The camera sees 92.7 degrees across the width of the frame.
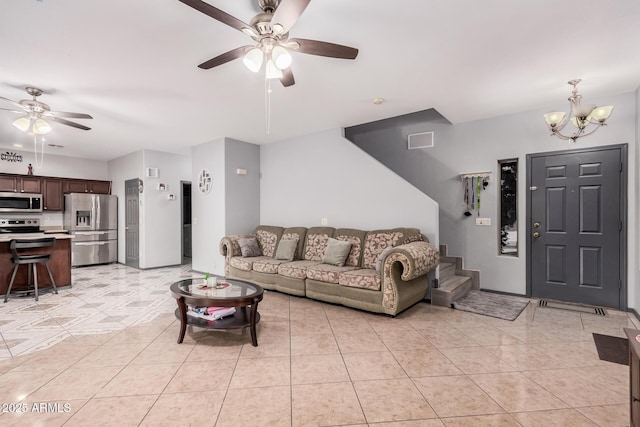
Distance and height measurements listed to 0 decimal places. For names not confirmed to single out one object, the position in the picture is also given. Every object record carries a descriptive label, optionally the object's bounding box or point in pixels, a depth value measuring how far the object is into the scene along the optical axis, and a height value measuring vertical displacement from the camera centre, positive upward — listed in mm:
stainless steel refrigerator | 6883 -321
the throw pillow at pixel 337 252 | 4375 -591
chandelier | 3270 +1068
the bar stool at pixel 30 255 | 4316 -641
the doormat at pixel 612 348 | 2607 -1249
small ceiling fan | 3455 +1156
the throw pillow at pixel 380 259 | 3582 -568
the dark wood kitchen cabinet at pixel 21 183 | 6309 +613
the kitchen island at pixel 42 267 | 4430 -852
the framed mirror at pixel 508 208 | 4523 +56
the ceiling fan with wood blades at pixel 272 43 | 1782 +1158
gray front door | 3805 -191
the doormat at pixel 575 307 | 3750 -1232
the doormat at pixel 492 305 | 3729 -1233
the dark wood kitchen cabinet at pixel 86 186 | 7105 +630
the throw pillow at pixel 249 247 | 5222 -613
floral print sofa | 3543 -777
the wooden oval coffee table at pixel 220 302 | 2793 -823
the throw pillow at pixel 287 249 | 4906 -604
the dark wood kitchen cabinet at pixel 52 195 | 6797 +387
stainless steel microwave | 6211 +208
